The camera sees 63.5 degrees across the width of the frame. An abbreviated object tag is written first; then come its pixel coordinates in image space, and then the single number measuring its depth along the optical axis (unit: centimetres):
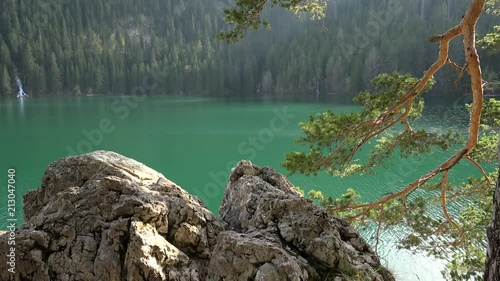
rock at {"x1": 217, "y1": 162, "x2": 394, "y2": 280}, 328
